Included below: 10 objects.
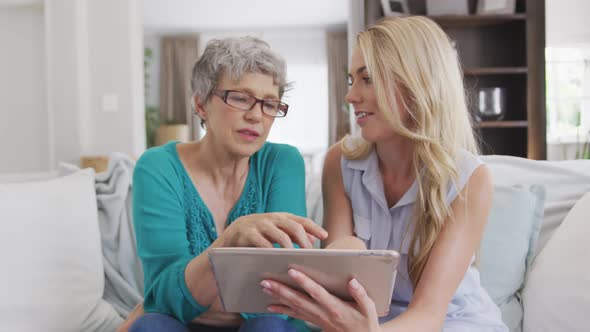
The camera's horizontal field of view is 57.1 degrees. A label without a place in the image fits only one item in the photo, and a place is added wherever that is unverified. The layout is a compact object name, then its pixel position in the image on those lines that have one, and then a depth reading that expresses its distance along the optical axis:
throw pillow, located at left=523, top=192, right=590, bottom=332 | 1.25
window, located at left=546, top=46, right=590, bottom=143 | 3.54
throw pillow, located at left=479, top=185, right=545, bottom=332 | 1.46
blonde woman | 1.12
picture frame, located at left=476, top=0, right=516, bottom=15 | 3.11
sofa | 1.35
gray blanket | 1.63
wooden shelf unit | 3.18
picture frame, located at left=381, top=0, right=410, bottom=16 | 3.12
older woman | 1.09
